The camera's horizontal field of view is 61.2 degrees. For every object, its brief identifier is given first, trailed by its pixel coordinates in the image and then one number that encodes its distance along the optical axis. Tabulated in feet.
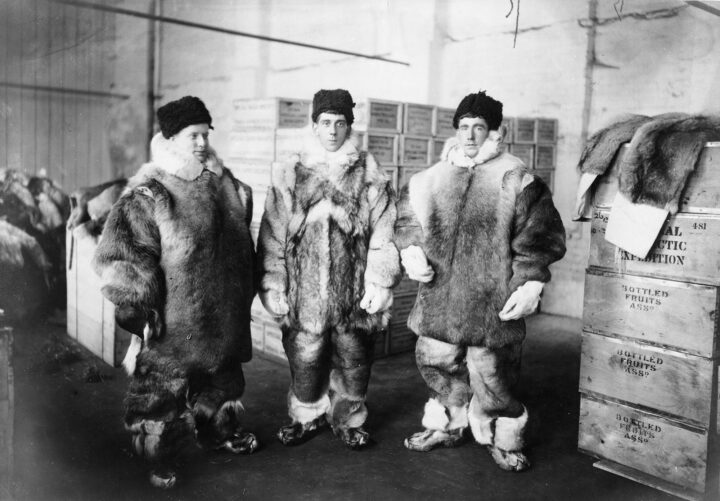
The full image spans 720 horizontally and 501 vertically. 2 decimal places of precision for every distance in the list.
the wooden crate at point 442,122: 16.52
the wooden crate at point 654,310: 8.76
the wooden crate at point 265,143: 14.33
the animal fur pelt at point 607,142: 9.56
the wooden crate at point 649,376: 8.84
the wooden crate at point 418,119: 15.69
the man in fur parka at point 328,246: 9.89
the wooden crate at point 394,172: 15.57
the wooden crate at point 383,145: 14.93
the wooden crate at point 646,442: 8.93
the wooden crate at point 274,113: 14.92
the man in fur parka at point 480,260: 9.30
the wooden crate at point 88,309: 14.08
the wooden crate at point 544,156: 19.93
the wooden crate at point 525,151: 19.44
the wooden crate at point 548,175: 20.21
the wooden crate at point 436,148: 16.56
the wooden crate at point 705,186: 8.66
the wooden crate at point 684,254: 8.71
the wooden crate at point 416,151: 15.75
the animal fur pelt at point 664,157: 8.80
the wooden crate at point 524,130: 19.22
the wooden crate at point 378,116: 14.75
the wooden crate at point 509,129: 19.17
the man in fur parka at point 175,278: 8.38
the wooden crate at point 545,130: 19.63
